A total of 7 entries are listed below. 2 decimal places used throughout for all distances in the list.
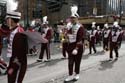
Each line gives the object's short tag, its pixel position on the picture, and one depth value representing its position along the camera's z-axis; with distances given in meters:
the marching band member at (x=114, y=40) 10.18
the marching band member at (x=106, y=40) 13.32
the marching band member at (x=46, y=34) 9.88
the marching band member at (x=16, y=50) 4.45
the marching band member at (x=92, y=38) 13.14
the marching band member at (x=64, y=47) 10.51
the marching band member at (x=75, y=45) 6.52
